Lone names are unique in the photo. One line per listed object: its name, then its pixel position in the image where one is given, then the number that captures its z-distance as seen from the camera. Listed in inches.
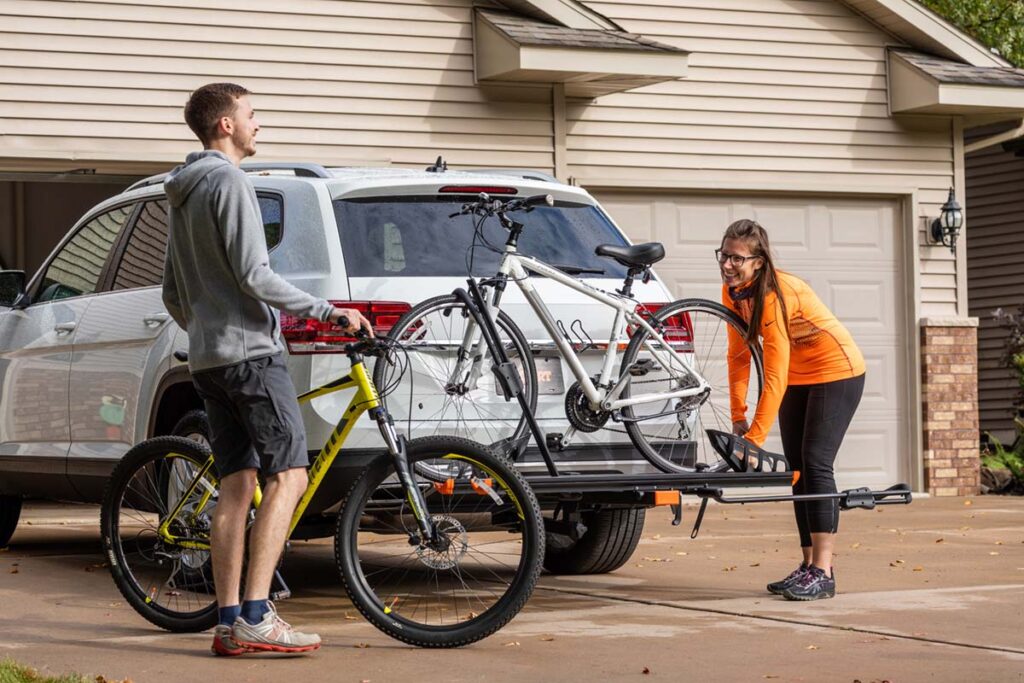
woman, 288.4
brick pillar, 560.4
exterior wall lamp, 559.8
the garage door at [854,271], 538.3
